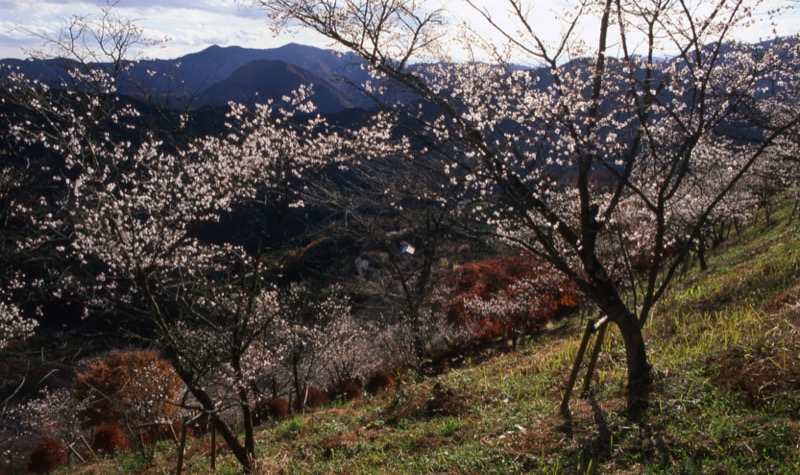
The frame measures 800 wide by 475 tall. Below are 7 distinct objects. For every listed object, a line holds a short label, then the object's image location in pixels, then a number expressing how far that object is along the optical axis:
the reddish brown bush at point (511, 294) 19.86
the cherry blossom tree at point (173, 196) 7.72
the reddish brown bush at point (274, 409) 19.91
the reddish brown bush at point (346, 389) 19.13
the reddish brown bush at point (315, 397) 19.75
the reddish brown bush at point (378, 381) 18.08
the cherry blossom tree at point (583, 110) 4.92
